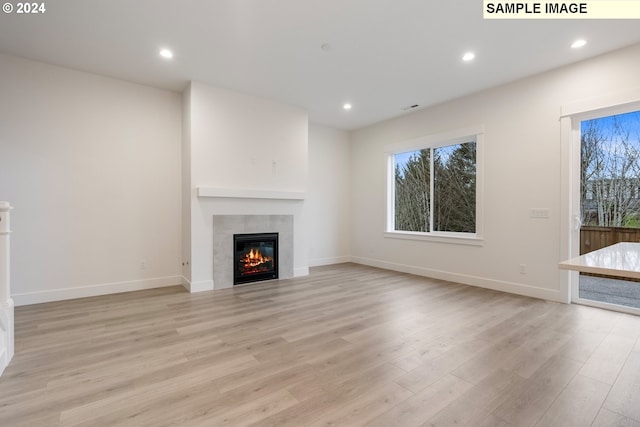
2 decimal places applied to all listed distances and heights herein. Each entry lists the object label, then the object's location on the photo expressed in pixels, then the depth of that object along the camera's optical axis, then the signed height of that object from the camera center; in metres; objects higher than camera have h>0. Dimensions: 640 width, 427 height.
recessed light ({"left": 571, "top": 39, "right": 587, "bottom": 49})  3.02 +1.76
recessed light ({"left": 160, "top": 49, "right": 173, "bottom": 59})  3.28 +1.81
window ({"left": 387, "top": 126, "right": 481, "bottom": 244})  4.65 +0.40
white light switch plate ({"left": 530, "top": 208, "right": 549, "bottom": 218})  3.69 -0.05
